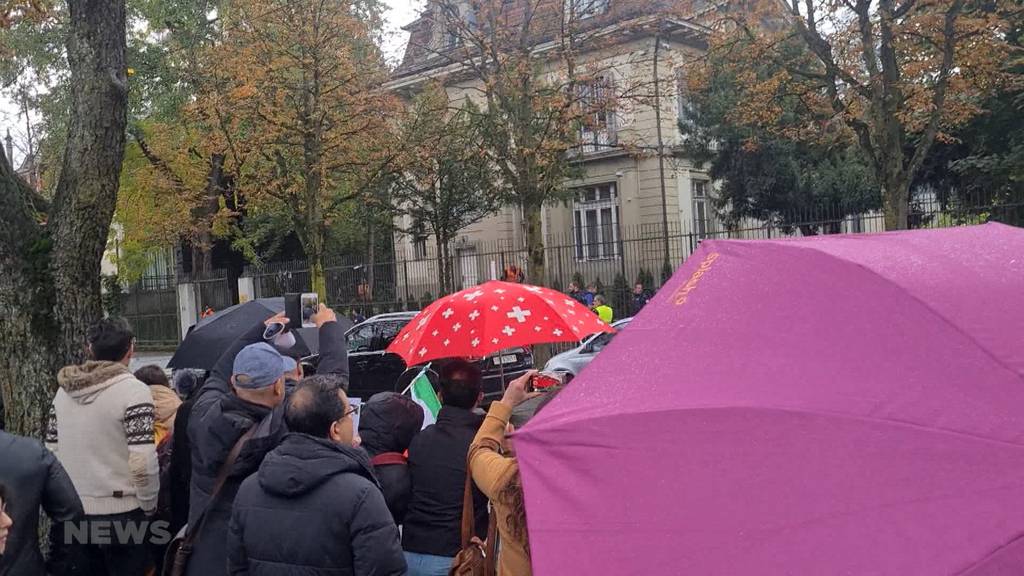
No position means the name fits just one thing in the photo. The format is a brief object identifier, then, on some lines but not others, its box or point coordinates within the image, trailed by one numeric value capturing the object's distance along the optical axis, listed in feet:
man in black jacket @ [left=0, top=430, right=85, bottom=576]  12.96
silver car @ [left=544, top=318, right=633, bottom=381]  53.26
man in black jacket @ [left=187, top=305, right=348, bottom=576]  12.36
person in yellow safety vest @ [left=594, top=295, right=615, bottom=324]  55.57
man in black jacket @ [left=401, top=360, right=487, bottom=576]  12.84
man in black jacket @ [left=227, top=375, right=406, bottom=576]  10.46
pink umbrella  5.44
